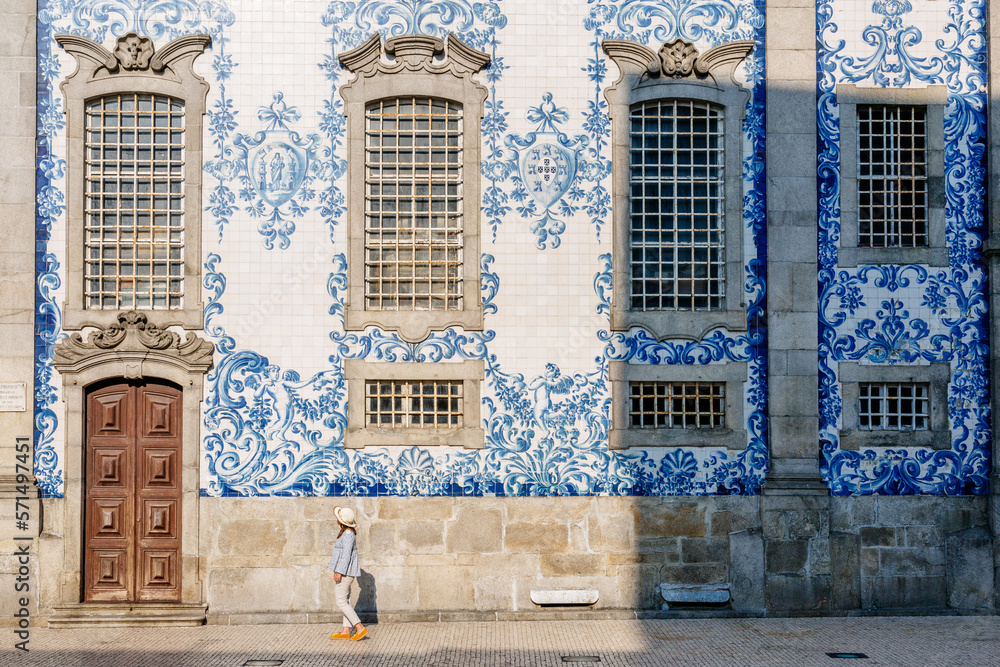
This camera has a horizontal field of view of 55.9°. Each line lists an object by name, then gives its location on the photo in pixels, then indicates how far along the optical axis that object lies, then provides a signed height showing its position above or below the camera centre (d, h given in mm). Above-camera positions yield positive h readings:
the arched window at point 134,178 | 10852 +2172
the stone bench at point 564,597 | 10672 -2634
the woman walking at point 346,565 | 9836 -2101
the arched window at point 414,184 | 10938 +2123
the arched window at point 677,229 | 11000 +1600
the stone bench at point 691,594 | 10773 -2632
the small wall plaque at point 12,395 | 10672 -345
